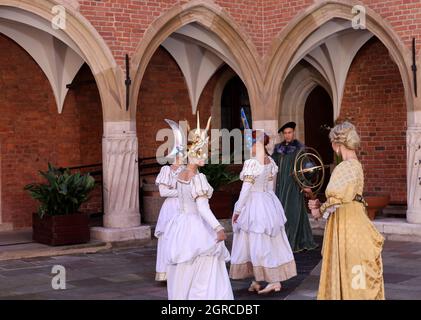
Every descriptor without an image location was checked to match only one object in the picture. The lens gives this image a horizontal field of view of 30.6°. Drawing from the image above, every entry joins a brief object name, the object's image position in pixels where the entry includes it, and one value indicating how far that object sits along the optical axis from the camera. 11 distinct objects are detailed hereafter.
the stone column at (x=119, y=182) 11.91
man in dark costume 10.69
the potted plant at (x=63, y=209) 11.41
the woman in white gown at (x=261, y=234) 7.97
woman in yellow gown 5.98
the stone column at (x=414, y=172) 11.72
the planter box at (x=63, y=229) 11.39
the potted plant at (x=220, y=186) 13.35
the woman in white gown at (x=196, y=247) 6.42
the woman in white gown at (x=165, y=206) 8.43
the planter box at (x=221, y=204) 13.32
